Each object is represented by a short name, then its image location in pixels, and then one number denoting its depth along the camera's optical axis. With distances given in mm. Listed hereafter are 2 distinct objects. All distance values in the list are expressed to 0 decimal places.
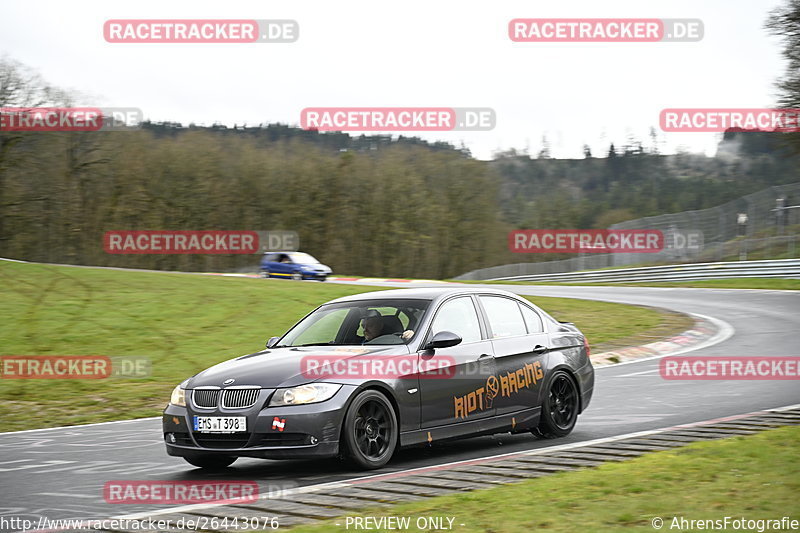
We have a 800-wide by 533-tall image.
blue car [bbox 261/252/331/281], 50281
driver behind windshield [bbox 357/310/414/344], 9195
